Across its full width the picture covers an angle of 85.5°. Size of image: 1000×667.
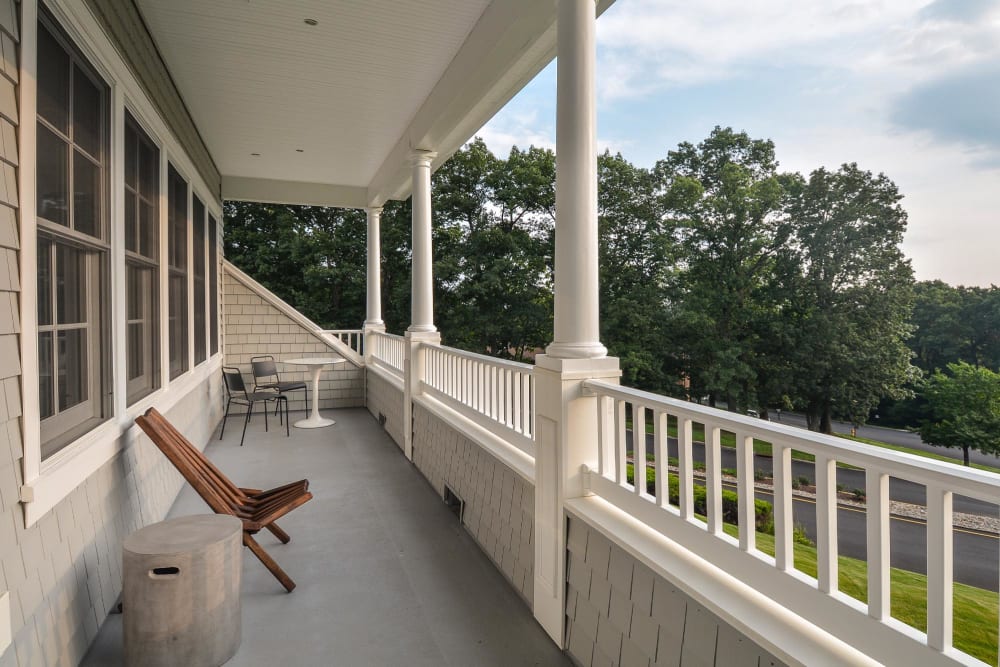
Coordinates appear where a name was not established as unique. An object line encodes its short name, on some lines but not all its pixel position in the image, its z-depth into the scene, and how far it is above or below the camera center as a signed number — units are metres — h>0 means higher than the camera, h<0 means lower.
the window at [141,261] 3.21 +0.44
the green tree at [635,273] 19.22 +2.08
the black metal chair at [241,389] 6.28 -0.70
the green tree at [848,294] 19.38 +1.21
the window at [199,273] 5.66 +0.63
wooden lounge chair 2.79 -0.92
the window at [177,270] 4.53 +0.53
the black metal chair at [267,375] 6.94 -0.63
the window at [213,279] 6.91 +0.69
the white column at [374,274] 8.43 +0.87
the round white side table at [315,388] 7.04 -0.78
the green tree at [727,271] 19.47 +2.21
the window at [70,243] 2.01 +0.37
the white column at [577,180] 2.36 +0.66
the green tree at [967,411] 15.95 -2.62
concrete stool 2.03 -1.02
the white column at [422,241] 5.25 +0.87
